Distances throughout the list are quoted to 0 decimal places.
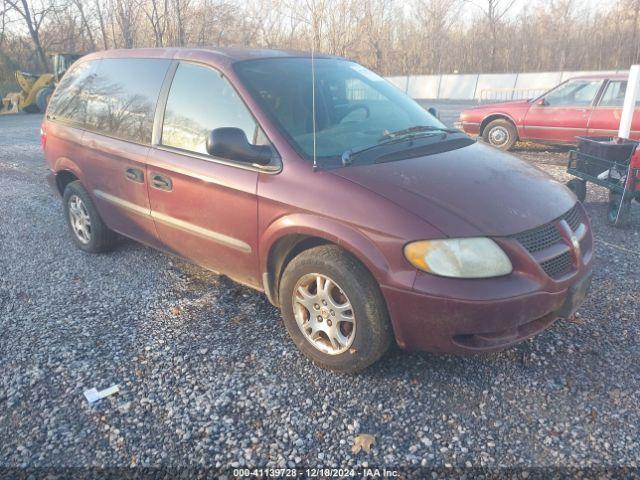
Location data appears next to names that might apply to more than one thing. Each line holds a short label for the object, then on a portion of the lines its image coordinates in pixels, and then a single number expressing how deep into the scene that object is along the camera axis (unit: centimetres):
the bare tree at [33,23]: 2836
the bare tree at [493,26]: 3475
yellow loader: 1997
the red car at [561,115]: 880
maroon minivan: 242
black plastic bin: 570
